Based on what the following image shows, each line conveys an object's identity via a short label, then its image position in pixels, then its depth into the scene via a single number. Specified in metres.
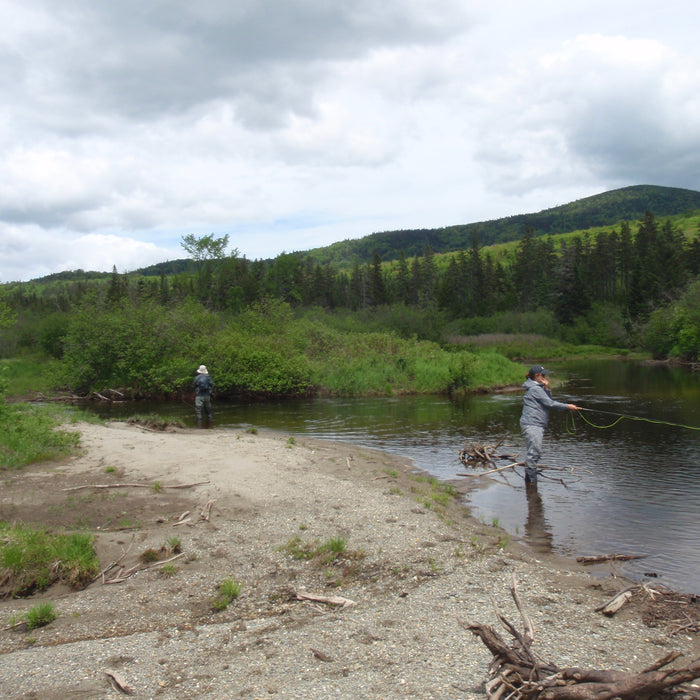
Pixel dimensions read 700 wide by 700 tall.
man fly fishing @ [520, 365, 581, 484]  13.93
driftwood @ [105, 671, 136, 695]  5.40
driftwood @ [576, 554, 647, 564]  9.20
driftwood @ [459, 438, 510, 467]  16.88
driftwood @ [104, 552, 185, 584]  8.19
